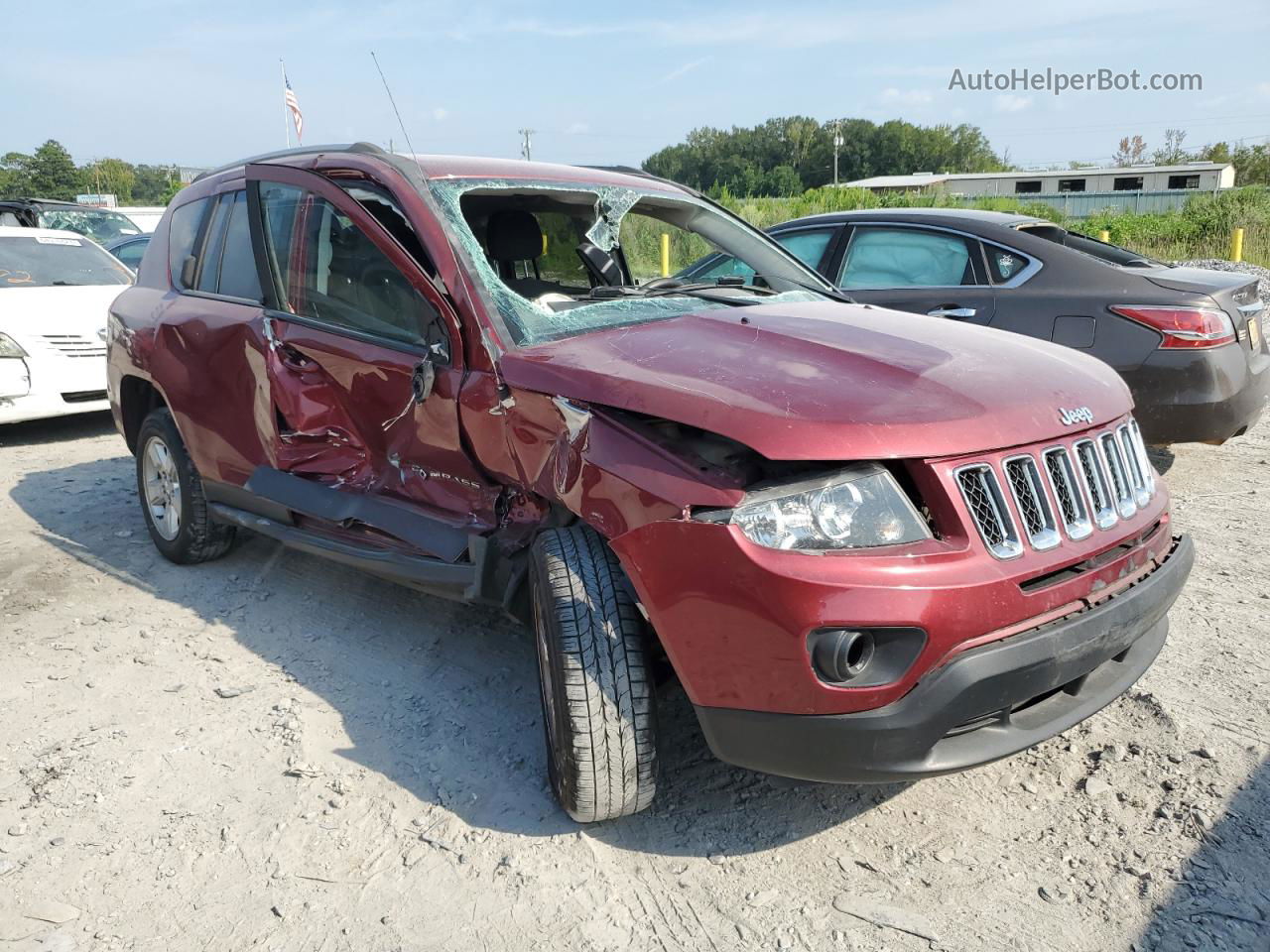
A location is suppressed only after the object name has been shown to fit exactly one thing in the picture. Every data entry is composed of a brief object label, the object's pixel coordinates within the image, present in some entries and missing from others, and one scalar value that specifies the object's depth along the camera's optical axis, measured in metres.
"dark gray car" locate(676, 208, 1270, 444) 4.69
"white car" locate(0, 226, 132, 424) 7.09
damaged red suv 2.06
